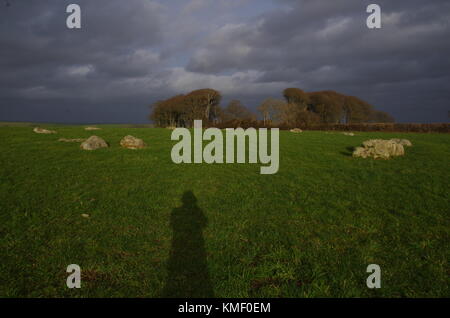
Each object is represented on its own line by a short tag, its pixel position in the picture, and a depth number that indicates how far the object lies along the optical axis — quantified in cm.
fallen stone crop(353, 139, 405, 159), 1880
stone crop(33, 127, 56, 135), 2912
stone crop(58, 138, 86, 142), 2382
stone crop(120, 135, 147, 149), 2228
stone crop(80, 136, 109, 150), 2004
